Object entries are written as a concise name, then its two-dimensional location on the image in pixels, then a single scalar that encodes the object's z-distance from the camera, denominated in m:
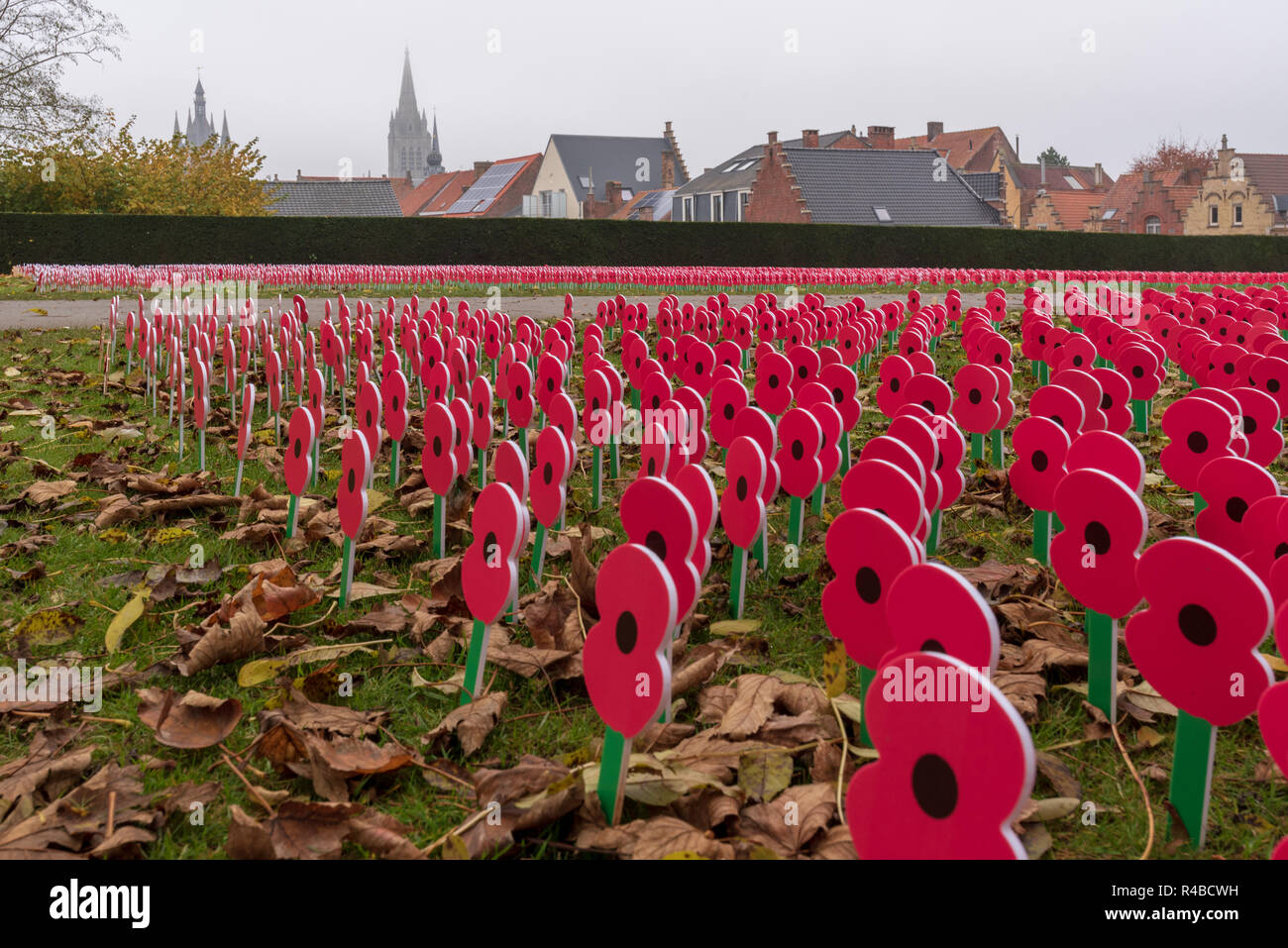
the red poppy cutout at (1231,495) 2.28
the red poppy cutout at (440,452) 3.09
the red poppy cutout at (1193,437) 2.95
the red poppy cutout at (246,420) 4.03
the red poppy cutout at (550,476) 2.70
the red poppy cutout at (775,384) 4.61
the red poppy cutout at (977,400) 4.12
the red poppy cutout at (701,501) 2.17
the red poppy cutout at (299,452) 3.16
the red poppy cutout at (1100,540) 1.99
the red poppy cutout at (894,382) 4.30
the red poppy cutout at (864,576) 1.76
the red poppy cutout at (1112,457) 2.54
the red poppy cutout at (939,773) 1.13
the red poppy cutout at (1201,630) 1.53
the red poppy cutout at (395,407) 4.00
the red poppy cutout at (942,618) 1.39
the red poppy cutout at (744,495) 2.60
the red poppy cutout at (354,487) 2.74
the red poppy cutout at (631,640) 1.61
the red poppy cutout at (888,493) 2.19
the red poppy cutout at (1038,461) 2.88
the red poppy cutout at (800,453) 3.09
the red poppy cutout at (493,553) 2.06
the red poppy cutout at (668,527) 1.97
